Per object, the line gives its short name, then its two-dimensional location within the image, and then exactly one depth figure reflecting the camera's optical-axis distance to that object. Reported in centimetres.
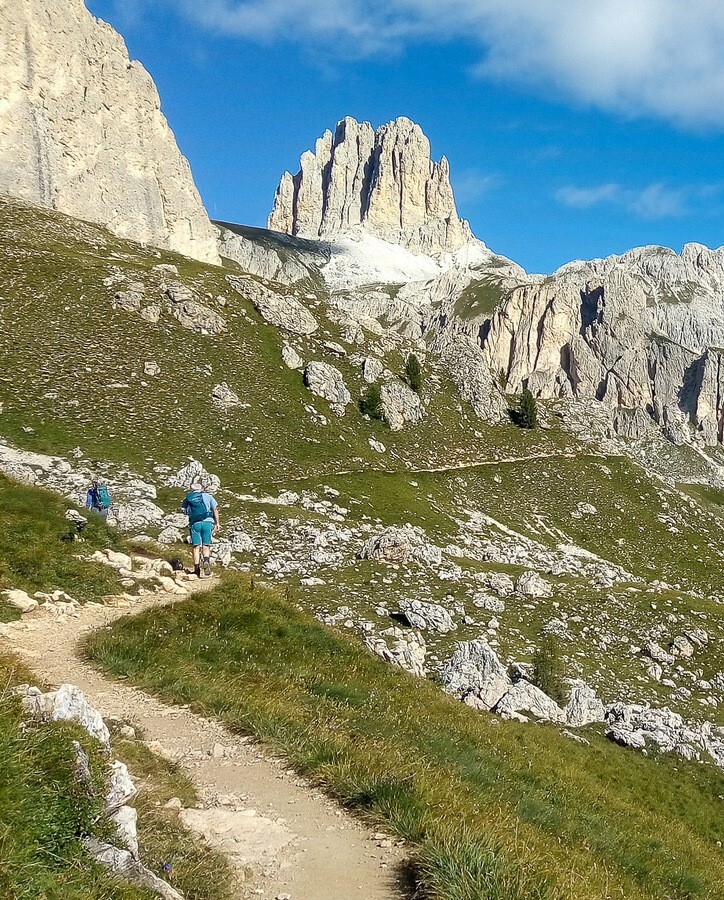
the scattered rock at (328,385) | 6284
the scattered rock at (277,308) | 7162
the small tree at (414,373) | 7325
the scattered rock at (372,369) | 6975
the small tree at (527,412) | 7771
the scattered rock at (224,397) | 5372
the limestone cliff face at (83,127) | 14212
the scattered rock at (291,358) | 6544
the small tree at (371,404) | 6431
